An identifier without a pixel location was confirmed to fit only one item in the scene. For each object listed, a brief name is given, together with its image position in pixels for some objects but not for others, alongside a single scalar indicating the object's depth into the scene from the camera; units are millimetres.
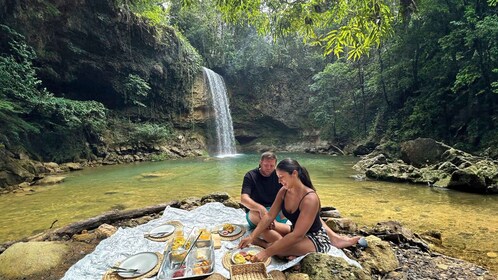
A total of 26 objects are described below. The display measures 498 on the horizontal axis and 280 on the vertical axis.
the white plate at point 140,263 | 2389
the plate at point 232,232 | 3229
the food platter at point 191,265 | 2309
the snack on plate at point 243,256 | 2547
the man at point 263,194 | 3038
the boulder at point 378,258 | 2654
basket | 2251
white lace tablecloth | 2562
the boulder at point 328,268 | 2189
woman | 2508
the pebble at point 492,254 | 3104
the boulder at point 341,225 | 3711
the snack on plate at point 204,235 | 2908
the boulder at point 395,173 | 8125
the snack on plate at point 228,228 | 3338
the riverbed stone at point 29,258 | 2650
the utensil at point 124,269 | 2414
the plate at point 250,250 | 2708
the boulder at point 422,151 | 9625
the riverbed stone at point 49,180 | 8724
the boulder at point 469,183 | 6172
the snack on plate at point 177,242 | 2747
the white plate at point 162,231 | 3324
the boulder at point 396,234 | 3291
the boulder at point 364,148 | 17733
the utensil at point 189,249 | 2465
